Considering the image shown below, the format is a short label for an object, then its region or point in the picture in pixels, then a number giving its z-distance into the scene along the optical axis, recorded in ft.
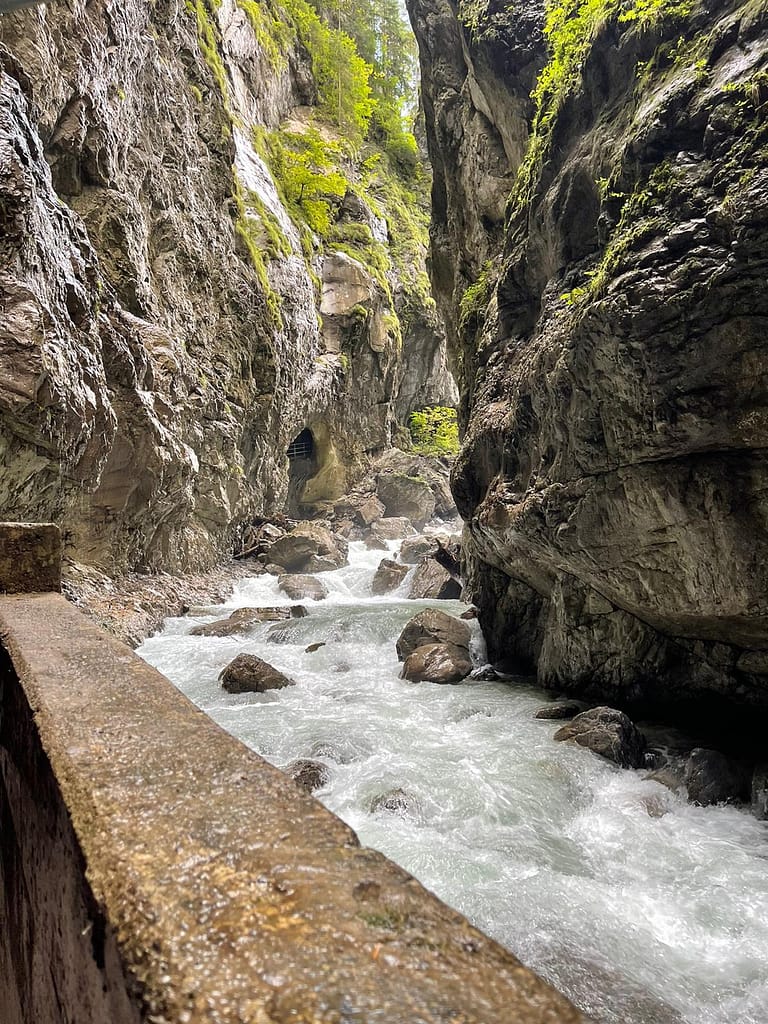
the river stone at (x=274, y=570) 62.44
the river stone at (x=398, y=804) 16.38
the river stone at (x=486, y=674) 29.66
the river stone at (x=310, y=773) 17.79
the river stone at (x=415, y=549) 68.69
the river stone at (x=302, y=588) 55.16
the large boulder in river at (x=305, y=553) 64.44
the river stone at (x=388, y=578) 57.06
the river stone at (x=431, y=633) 32.71
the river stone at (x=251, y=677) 27.53
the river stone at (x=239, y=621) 38.63
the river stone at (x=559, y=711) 23.59
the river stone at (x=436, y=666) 29.25
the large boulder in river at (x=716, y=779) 17.06
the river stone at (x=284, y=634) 37.29
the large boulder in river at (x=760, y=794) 16.49
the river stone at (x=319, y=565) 64.95
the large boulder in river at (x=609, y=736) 19.26
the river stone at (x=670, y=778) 17.72
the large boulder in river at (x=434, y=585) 50.19
